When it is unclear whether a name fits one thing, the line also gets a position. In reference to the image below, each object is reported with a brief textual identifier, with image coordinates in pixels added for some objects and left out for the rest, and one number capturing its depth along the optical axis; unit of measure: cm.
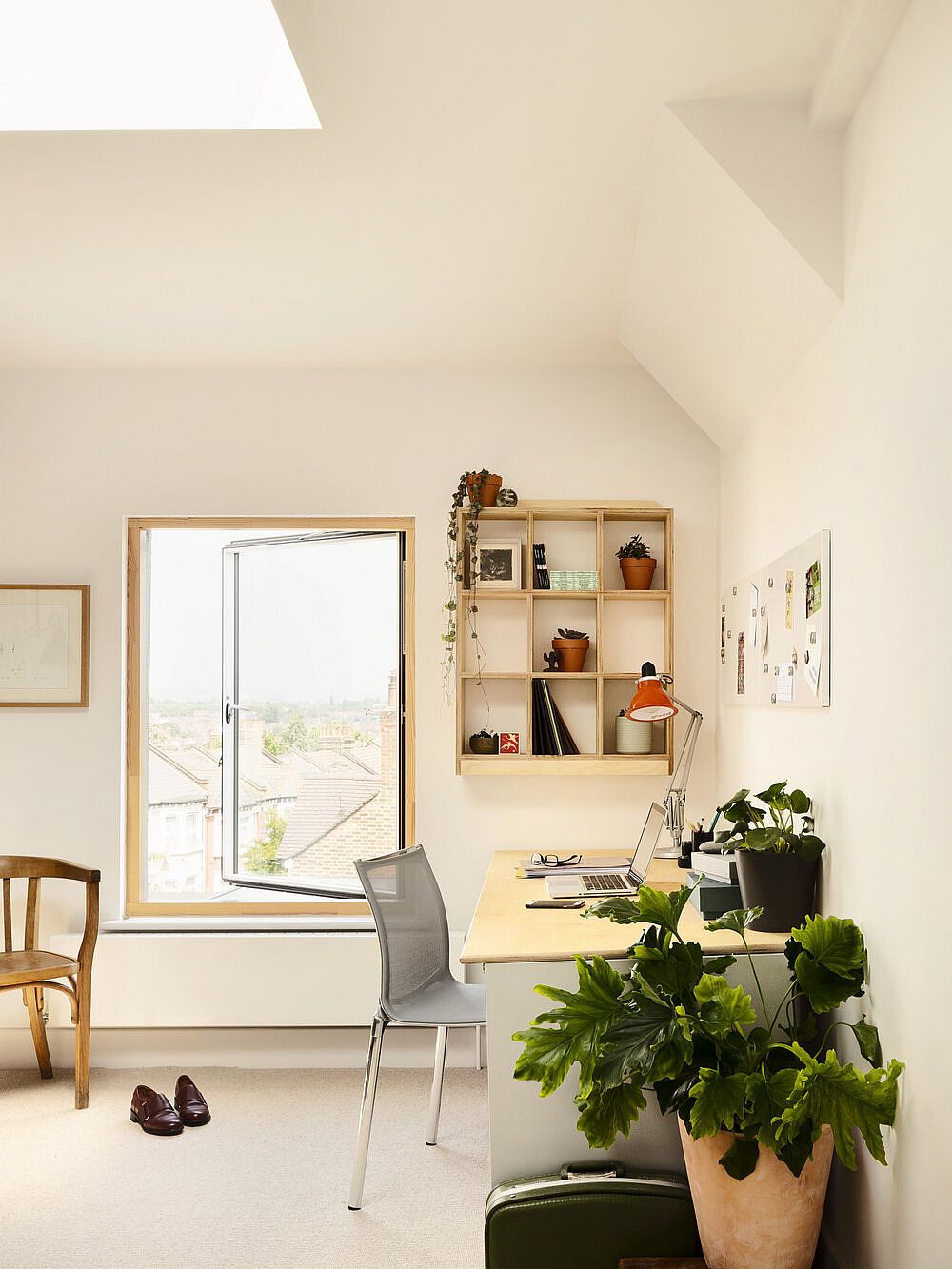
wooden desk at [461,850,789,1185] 242
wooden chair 368
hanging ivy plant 409
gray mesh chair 301
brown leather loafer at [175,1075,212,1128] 355
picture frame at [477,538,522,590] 412
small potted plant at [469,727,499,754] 409
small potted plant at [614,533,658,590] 408
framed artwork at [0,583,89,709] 420
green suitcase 223
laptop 323
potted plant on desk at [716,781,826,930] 252
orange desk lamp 358
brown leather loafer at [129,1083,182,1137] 348
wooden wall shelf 411
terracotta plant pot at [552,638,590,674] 406
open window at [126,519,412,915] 442
